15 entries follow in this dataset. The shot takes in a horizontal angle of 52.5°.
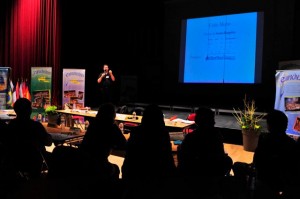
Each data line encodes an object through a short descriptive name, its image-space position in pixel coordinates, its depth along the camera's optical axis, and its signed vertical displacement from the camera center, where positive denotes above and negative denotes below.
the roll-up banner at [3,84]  5.70 +0.00
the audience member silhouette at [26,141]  2.57 -0.49
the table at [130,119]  4.29 -0.47
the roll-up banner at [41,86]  6.26 -0.02
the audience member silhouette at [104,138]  2.53 -0.43
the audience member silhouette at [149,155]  2.17 -0.47
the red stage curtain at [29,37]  7.66 +1.25
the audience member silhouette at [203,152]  2.29 -0.47
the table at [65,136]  3.42 -0.59
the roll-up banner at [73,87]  6.66 -0.01
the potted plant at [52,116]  4.45 -0.44
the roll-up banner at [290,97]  3.82 -0.03
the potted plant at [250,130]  5.01 -0.61
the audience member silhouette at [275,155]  2.08 -0.43
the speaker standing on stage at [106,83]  7.41 +0.12
